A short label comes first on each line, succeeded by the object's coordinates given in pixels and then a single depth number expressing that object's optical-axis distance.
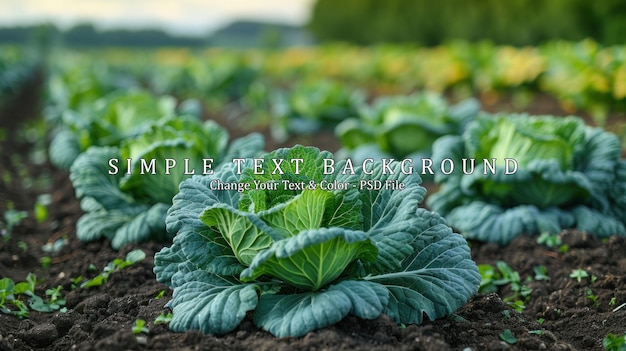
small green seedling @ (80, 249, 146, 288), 4.14
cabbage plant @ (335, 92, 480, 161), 6.69
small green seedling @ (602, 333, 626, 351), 3.35
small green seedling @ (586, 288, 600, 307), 3.98
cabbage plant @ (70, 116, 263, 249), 4.68
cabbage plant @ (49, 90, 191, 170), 6.04
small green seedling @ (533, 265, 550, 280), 4.44
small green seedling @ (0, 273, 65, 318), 3.87
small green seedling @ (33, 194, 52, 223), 6.13
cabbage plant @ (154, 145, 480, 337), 2.93
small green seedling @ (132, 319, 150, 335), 3.03
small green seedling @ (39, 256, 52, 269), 4.91
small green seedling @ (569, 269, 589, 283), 4.32
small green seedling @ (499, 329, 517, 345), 3.16
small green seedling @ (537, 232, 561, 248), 4.84
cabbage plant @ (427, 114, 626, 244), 4.98
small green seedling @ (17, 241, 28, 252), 5.30
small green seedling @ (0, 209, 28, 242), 5.57
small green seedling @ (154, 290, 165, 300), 3.61
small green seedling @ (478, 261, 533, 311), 4.26
